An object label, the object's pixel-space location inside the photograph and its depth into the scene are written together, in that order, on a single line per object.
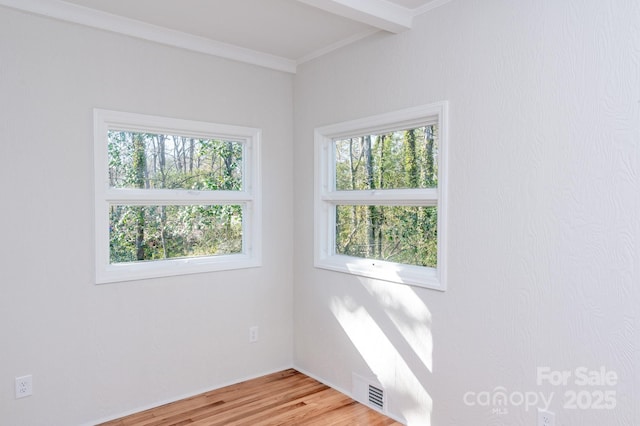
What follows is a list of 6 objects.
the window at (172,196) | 2.84
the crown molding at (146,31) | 2.51
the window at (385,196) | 2.64
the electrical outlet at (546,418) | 2.04
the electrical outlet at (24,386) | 2.51
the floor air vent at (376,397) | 2.91
